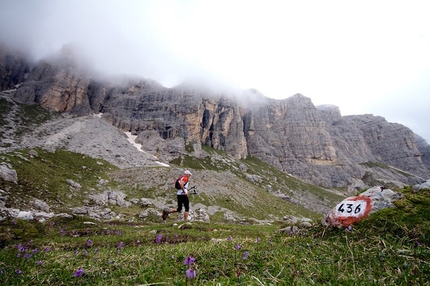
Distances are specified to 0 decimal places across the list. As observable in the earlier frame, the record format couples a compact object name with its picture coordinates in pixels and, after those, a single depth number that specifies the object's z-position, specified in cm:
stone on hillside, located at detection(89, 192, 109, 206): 5168
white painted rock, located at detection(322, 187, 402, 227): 725
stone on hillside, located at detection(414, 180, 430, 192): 763
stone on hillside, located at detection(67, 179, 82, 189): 5988
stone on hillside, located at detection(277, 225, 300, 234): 877
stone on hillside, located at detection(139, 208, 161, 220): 4131
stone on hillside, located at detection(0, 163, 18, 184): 3489
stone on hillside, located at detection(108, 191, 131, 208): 5666
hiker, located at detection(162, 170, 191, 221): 1488
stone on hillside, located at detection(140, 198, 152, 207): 6261
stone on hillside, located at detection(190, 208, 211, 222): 4163
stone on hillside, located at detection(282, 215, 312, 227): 901
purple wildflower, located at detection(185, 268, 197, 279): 282
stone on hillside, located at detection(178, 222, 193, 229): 1687
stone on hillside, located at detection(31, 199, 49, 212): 3195
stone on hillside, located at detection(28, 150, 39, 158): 7678
